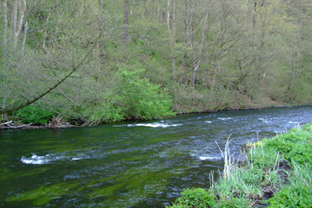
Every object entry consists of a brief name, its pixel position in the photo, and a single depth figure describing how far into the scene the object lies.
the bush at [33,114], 15.27
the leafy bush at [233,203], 4.64
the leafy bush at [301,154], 6.60
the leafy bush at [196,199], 4.72
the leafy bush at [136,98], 20.05
